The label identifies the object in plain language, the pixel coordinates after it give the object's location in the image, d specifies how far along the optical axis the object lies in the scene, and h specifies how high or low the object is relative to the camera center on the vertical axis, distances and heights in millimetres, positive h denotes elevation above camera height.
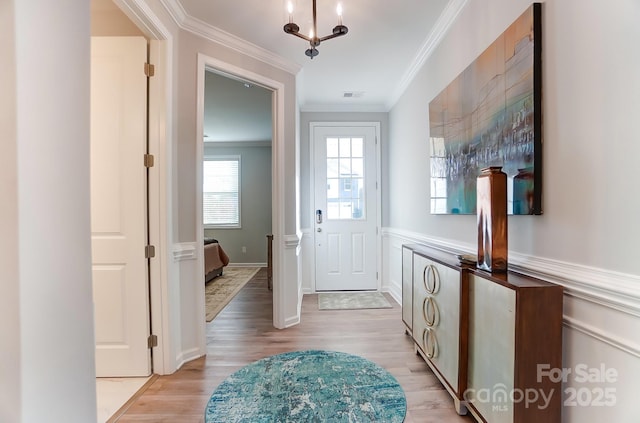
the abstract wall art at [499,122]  1466 +483
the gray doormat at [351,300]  3873 -1213
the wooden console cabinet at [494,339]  1270 -626
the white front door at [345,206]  4559 +8
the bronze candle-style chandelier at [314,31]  1695 +959
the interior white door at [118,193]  2262 +107
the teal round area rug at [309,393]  1096 -722
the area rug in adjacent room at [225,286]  3973 -1246
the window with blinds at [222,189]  6938 +404
